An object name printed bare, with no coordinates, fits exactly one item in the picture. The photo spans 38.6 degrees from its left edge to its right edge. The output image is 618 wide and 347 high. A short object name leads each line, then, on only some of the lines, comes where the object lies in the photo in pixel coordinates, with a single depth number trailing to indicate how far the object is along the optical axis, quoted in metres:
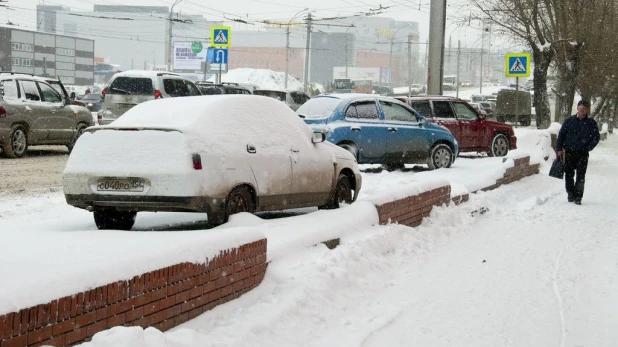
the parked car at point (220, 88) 31.48
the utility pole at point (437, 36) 25.69
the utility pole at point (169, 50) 54.45
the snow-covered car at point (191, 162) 8.14
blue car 16.91
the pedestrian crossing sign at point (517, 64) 24.55
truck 58.53
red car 22.45
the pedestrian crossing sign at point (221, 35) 35.56
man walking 14.14
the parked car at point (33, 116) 18.17
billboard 93.19
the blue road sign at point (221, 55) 33.62
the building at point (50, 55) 84.31
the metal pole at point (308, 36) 56.19
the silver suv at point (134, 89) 22.77
